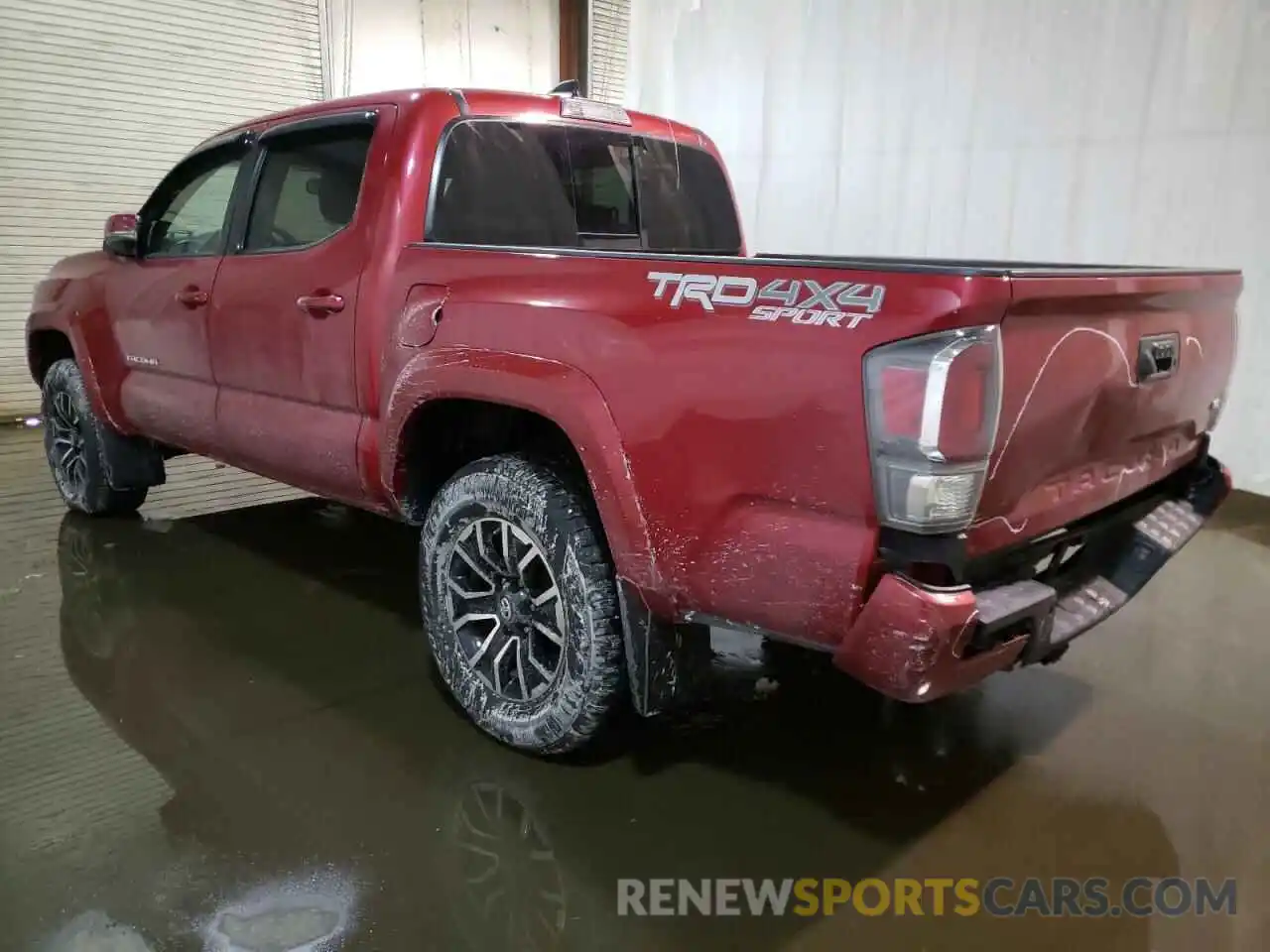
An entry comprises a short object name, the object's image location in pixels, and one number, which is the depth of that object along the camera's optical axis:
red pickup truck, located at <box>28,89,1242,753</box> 1.65
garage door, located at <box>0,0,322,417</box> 6.68
